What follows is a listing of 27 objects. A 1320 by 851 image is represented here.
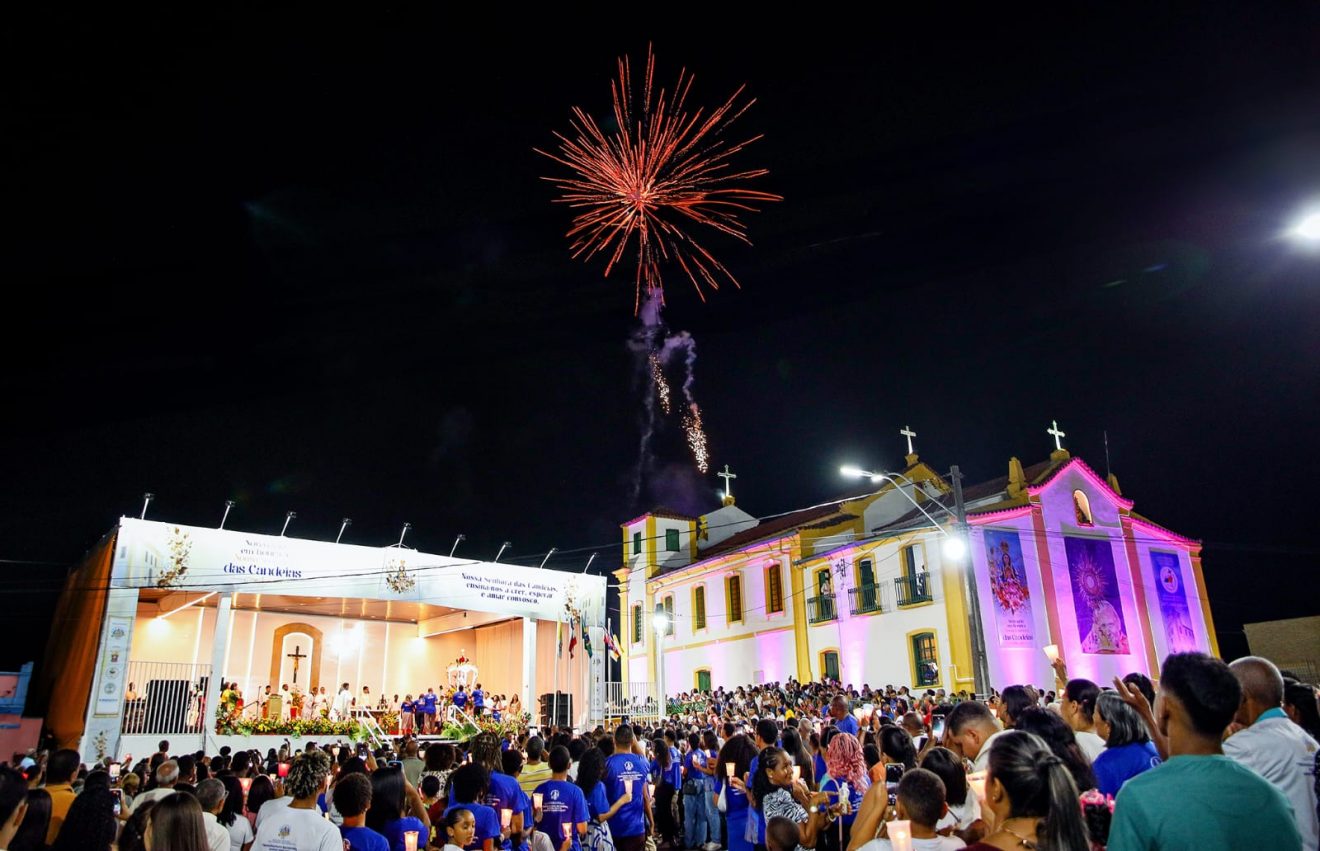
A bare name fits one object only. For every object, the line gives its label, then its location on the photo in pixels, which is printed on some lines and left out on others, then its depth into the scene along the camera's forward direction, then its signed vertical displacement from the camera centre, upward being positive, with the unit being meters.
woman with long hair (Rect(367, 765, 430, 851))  5.59 -0.61
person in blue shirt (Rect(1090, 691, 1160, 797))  4.50 -0.30
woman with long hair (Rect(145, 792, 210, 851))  4.32 -0.53
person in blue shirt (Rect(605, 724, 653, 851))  8.01 -0.81
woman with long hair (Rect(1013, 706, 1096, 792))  4.52 -0.25
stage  18.25 +2.17
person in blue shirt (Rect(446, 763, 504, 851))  5.73 -0.59
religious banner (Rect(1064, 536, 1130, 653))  29.53 +3.00
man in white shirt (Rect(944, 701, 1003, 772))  4.79 -0.19
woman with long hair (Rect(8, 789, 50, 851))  4.99 -0.58
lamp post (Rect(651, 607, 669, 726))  36.70 +3.33
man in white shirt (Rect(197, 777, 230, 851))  5.67 -0.56
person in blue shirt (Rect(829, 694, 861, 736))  9.18 -0.22
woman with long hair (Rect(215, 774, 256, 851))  6.47 -0.81
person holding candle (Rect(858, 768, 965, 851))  3.78 -0.49
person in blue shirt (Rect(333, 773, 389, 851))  5.14 -0.56
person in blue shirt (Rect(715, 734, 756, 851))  7.39 -0.75
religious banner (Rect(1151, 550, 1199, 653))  31.89 +2.99
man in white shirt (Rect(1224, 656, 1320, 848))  3.61 -0.27
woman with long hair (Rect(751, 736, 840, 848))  5.76 -0.68
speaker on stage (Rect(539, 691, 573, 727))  23.95 -0.19
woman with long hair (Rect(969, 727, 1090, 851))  2.94 -0.36
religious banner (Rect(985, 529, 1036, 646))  27.62 +3.07
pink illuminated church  28.00 +3.48
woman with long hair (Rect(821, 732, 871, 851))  6.55 -0.56
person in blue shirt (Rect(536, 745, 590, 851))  6.88 -0.84
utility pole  15.82 +0.96
